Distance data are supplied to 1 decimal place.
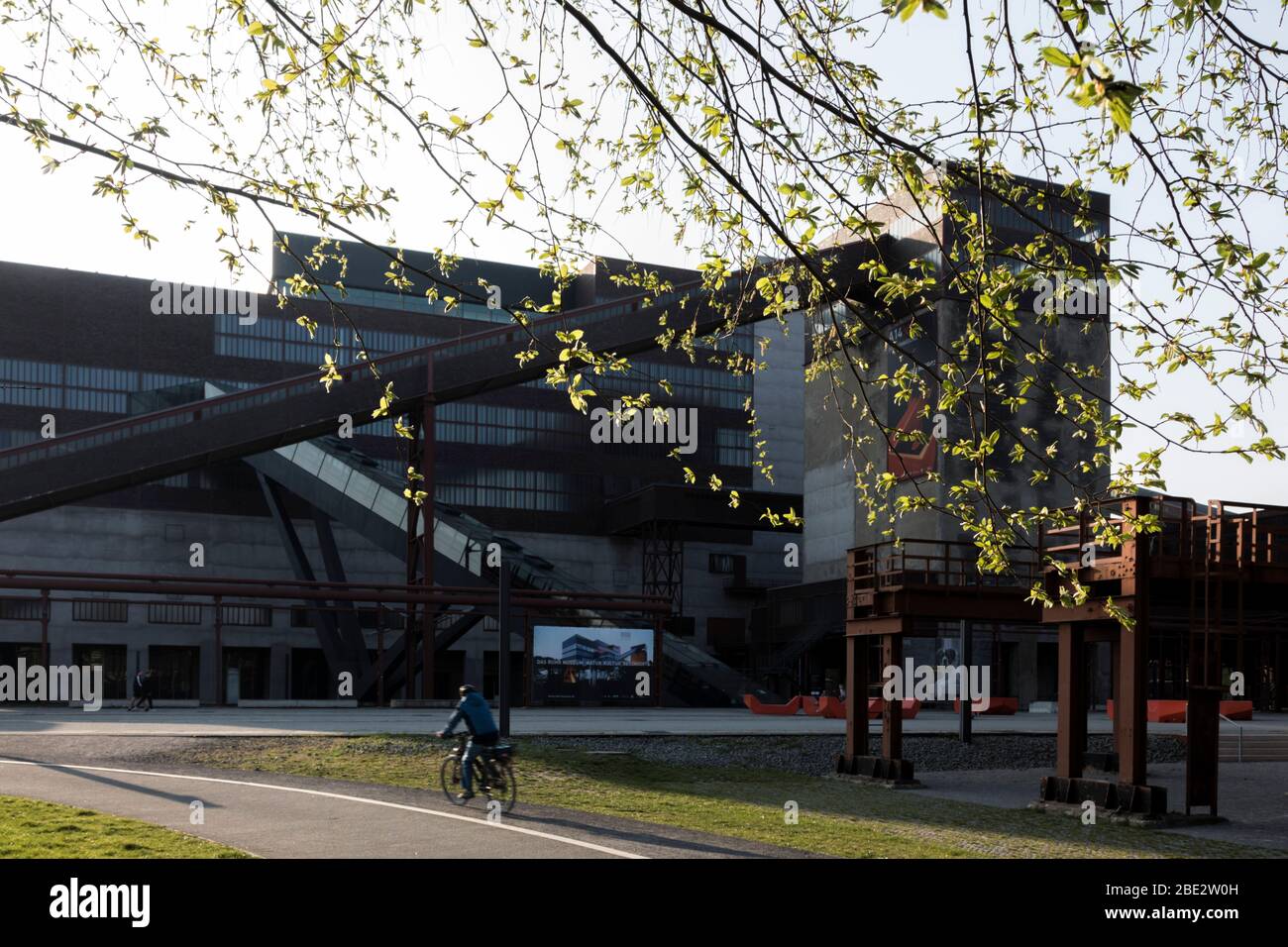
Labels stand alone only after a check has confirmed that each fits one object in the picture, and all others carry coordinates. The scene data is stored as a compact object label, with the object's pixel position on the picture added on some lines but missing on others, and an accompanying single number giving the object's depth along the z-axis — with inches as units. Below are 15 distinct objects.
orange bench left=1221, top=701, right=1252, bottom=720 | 1817.2
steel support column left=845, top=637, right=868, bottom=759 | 998.4
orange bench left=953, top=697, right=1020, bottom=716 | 1983.3
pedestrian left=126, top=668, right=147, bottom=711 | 1515.7
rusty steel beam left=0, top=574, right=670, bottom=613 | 1662.2
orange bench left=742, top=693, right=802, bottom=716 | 1766.7
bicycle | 629.9
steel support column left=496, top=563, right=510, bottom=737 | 918.4
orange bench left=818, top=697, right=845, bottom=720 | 1659.7
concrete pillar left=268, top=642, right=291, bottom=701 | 2437.3
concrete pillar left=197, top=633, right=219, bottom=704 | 2375.7
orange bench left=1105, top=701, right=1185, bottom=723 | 1717.5
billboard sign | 1721.2
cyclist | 619.5
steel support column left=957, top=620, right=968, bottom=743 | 1241.3
